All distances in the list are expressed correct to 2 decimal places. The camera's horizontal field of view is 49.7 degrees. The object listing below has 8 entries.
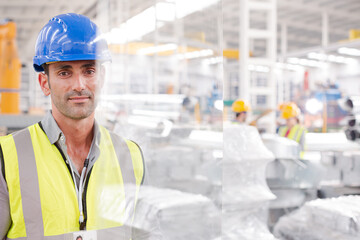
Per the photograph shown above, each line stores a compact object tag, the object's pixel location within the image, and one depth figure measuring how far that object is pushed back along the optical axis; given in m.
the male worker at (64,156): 1.02
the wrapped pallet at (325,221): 1.81
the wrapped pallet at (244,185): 2.17
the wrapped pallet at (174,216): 1.31
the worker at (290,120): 5.60
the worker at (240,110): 5.63
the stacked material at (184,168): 1.82
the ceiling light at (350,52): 14.04
